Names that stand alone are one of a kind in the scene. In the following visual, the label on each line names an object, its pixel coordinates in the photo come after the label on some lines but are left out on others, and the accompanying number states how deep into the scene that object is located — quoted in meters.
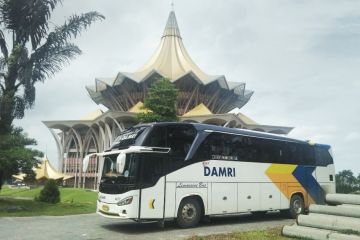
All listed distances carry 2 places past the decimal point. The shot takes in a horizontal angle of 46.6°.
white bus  12.98
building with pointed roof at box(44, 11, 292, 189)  72.81
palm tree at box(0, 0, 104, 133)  21.58
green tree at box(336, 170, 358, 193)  28.16
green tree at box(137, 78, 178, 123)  33.91
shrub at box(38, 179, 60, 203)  25.44
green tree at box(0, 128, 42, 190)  19.09
